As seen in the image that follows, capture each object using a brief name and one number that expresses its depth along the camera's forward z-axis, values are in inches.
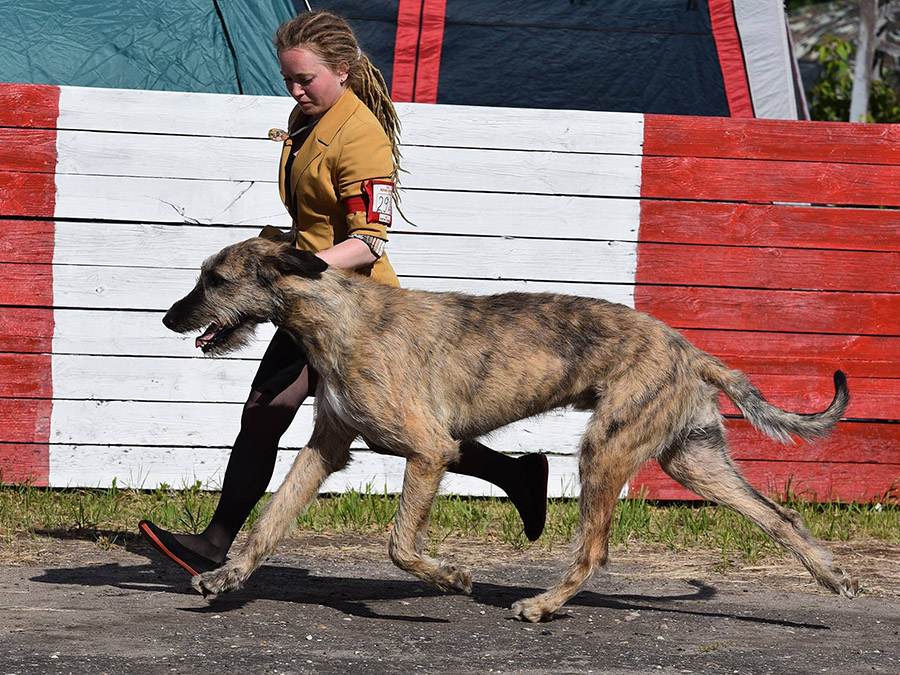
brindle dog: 335.0
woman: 342.3
